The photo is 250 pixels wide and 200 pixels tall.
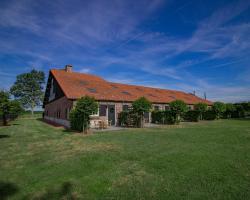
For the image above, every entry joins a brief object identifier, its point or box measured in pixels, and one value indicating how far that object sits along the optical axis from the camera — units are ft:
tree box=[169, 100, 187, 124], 55.06
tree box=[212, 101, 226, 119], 75.31
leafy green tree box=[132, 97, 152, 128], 48.40
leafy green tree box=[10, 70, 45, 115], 144.56
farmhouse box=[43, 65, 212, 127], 52.30
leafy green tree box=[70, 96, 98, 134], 37.93
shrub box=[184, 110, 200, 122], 67.36
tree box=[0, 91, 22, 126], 40.91
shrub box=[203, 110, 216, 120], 75.41
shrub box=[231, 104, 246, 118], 89.74
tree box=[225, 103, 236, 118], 84.57
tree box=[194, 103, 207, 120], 68.17
